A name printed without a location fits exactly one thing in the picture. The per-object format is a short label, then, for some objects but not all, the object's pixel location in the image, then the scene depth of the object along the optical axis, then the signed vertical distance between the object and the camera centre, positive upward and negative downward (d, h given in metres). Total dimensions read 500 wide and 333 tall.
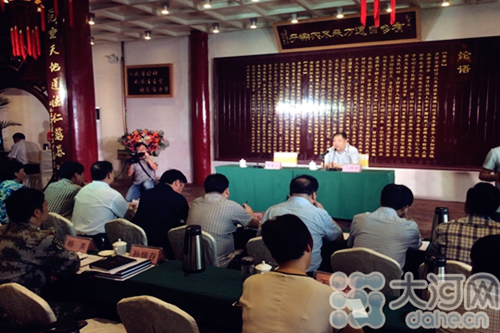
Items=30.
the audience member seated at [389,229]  2.29 -0.62
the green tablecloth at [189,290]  1.77 -0.79
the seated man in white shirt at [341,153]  5.28 -0.43
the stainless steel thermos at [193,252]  2.09 -0.68
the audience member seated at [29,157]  7.12 -0.60
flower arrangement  5.60 -0.24
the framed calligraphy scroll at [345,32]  5.75 +1.34
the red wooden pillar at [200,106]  7.41 +0.29
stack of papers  2.03 -0.75
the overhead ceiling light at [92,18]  6.28 +1.65
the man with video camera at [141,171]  4.93 -0.60
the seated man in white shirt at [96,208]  3.16 -0.67
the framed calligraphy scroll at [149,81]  7.88 +0.83
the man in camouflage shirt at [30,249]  1.95 -0.62
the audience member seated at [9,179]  3.41 -0.50
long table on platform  4.73 -0.83
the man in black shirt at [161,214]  2.91 -0.67
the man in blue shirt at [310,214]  2.46 -0.57
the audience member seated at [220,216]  2.73 -0.65
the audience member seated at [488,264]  1.19 -0.44
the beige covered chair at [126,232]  2.70 -0.75
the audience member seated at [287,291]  1.24 -0.54
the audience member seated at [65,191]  3.43 -0.58
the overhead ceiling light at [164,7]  5.82 +1.66
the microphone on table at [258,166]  5.37 -0.61
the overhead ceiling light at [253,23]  6.51 +1.58
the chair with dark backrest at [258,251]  2.32 -0.76
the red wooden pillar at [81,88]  5.03 +0.45
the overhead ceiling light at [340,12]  5.81 +1.56
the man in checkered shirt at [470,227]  2.05 -0.56
